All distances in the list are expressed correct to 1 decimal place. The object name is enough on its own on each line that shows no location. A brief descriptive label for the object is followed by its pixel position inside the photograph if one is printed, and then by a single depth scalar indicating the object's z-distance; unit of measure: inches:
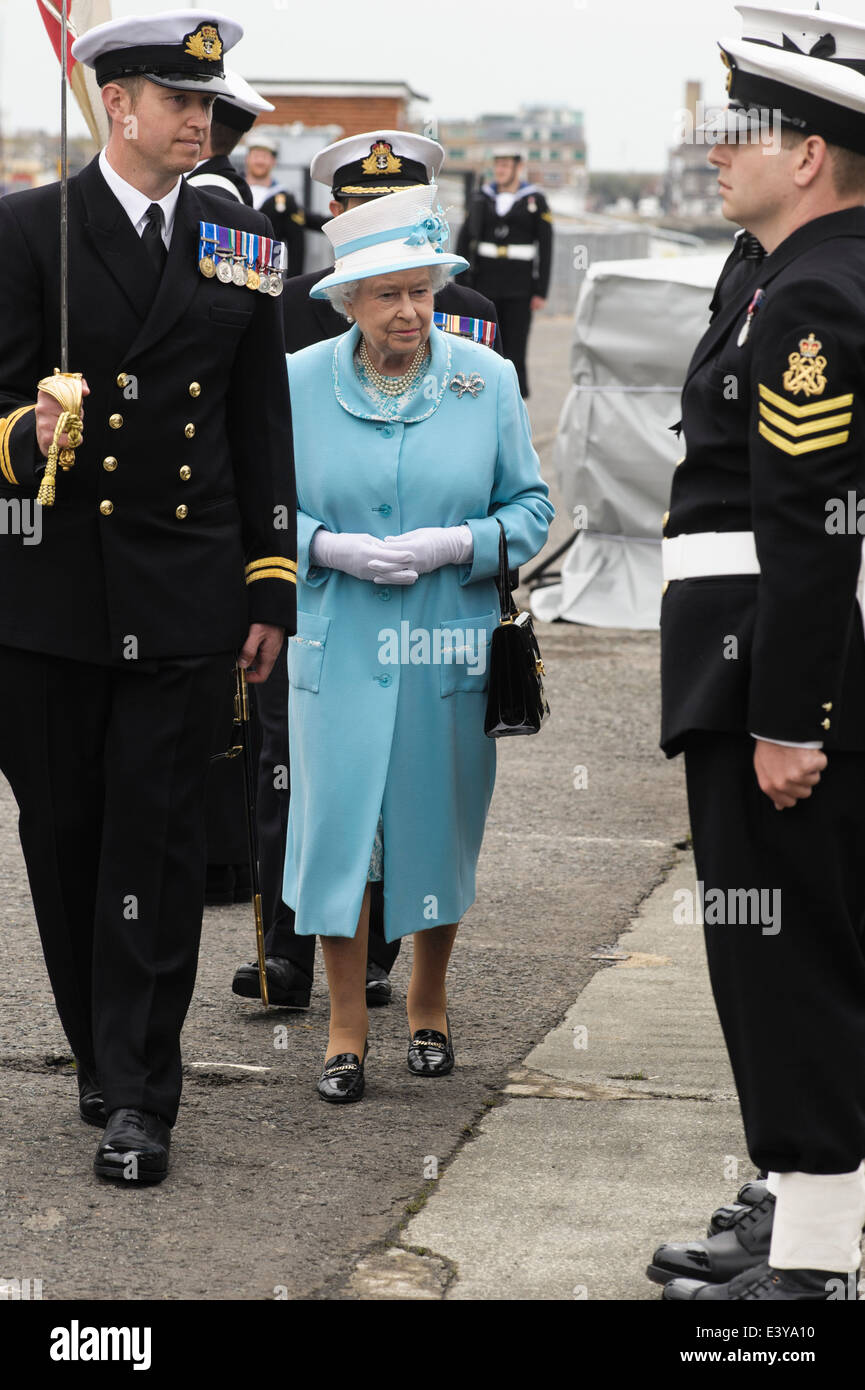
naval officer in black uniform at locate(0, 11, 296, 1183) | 298.4
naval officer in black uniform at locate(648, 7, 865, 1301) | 235.0
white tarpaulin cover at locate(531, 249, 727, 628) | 804.6
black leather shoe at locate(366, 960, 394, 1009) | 398.9
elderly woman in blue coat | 343.9
